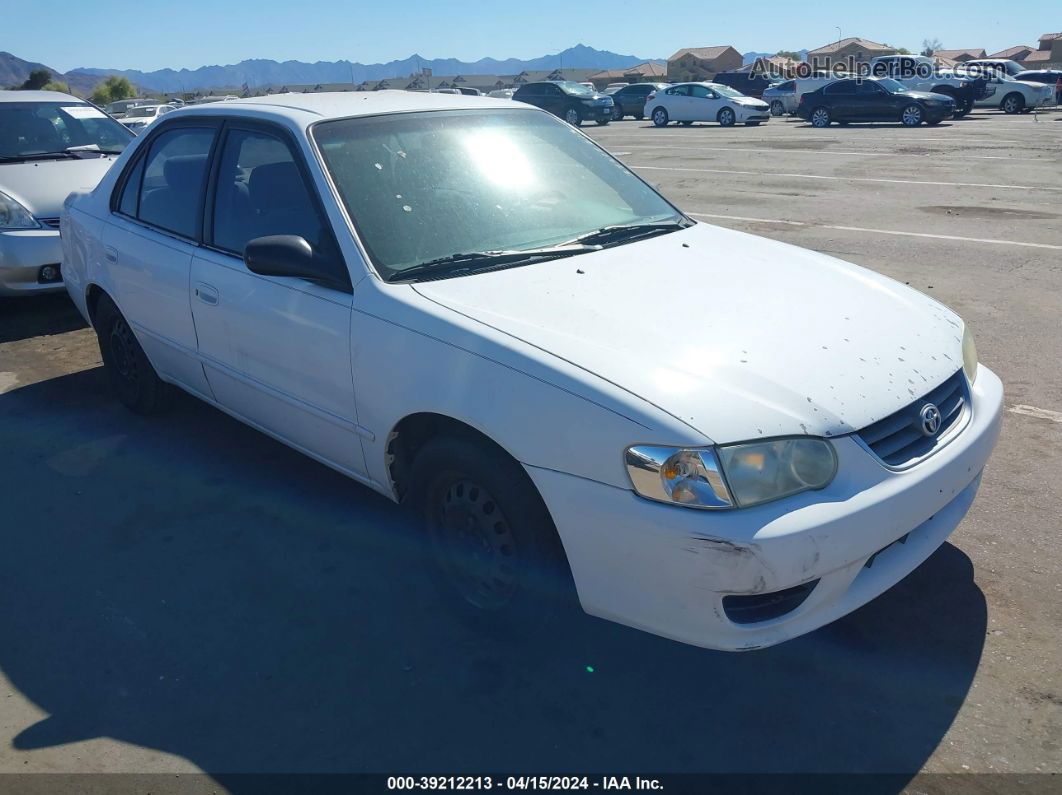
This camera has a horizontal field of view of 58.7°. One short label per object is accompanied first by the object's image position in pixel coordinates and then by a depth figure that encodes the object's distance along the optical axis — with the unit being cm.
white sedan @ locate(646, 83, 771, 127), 2791
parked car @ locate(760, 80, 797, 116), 3272
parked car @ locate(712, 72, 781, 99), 3812
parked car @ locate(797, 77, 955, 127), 2406
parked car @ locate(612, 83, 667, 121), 3422
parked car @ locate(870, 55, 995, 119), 2652
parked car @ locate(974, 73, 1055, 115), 2869
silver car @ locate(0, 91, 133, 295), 694
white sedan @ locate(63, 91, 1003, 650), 254
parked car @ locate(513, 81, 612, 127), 3111
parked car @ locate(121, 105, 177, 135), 2766
